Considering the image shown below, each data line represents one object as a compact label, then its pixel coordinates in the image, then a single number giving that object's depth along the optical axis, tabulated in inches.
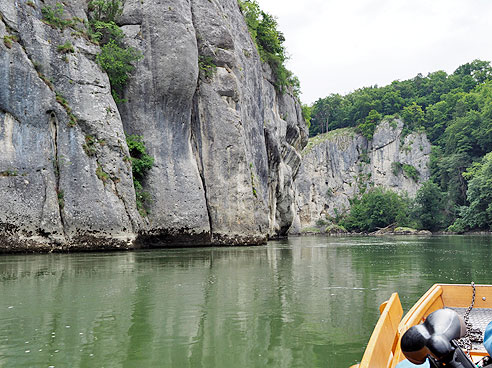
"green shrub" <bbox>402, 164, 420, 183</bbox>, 3145.4
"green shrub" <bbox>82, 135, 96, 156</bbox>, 778.5
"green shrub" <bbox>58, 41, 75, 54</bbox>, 807.7
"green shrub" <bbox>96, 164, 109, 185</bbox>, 781.0
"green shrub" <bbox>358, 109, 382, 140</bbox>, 3403.1
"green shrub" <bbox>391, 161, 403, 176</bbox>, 3222.7
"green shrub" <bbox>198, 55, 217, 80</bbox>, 1039.6
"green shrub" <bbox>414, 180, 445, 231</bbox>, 2457.6
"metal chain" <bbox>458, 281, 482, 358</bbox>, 156.0
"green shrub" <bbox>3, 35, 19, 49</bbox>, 723.4
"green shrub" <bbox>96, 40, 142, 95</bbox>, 877.8
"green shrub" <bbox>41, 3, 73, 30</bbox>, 820.0
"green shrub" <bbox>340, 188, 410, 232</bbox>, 2770.7
